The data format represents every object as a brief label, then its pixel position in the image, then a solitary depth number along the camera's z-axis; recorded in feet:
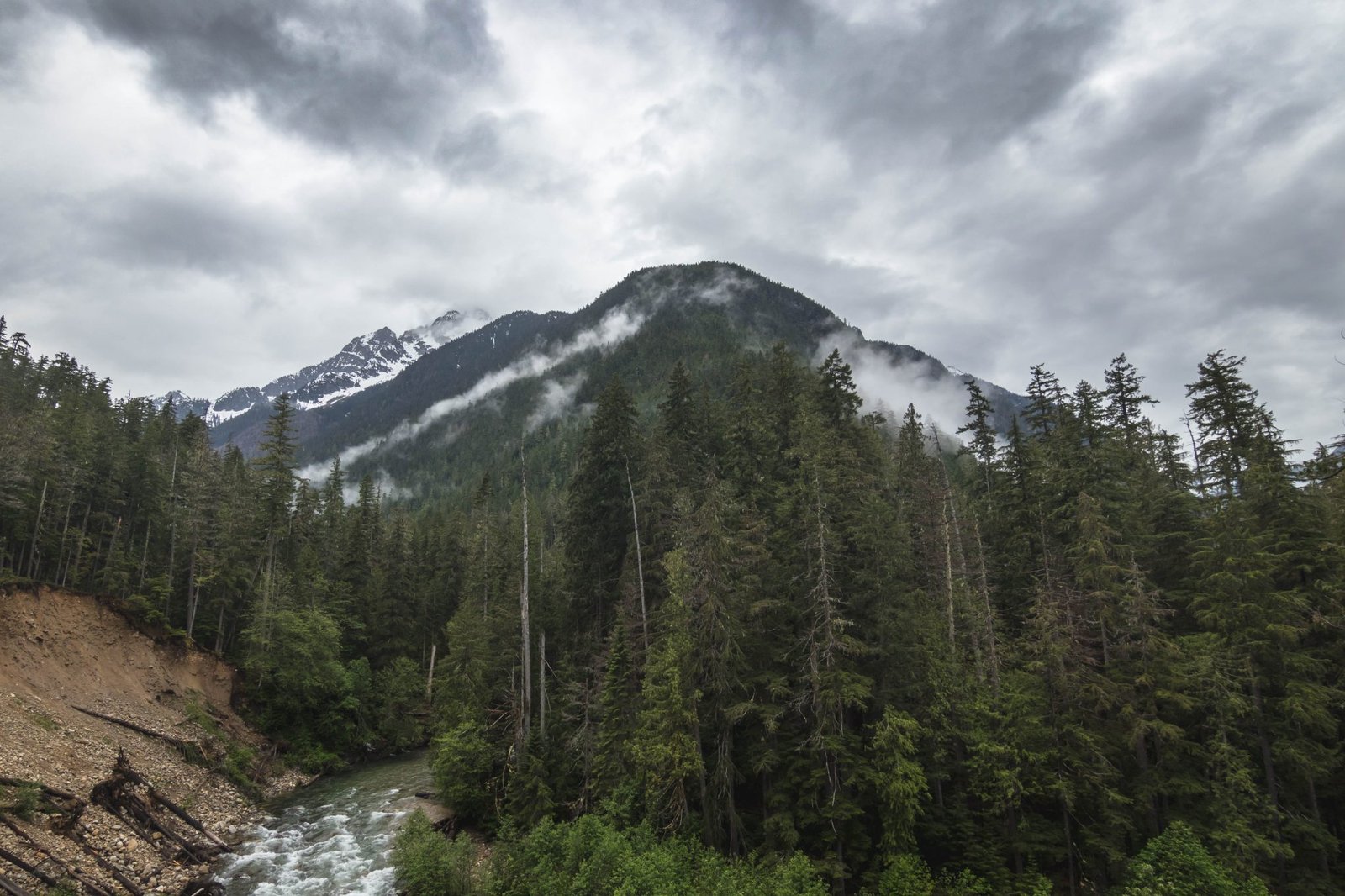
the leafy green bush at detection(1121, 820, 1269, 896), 45.55
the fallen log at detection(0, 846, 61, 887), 50.70
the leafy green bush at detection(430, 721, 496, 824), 89.04
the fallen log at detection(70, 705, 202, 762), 90.80
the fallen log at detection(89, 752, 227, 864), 66.80
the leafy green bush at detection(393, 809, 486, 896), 60.75
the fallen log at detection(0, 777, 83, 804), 59.52
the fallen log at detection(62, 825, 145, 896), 56.34
